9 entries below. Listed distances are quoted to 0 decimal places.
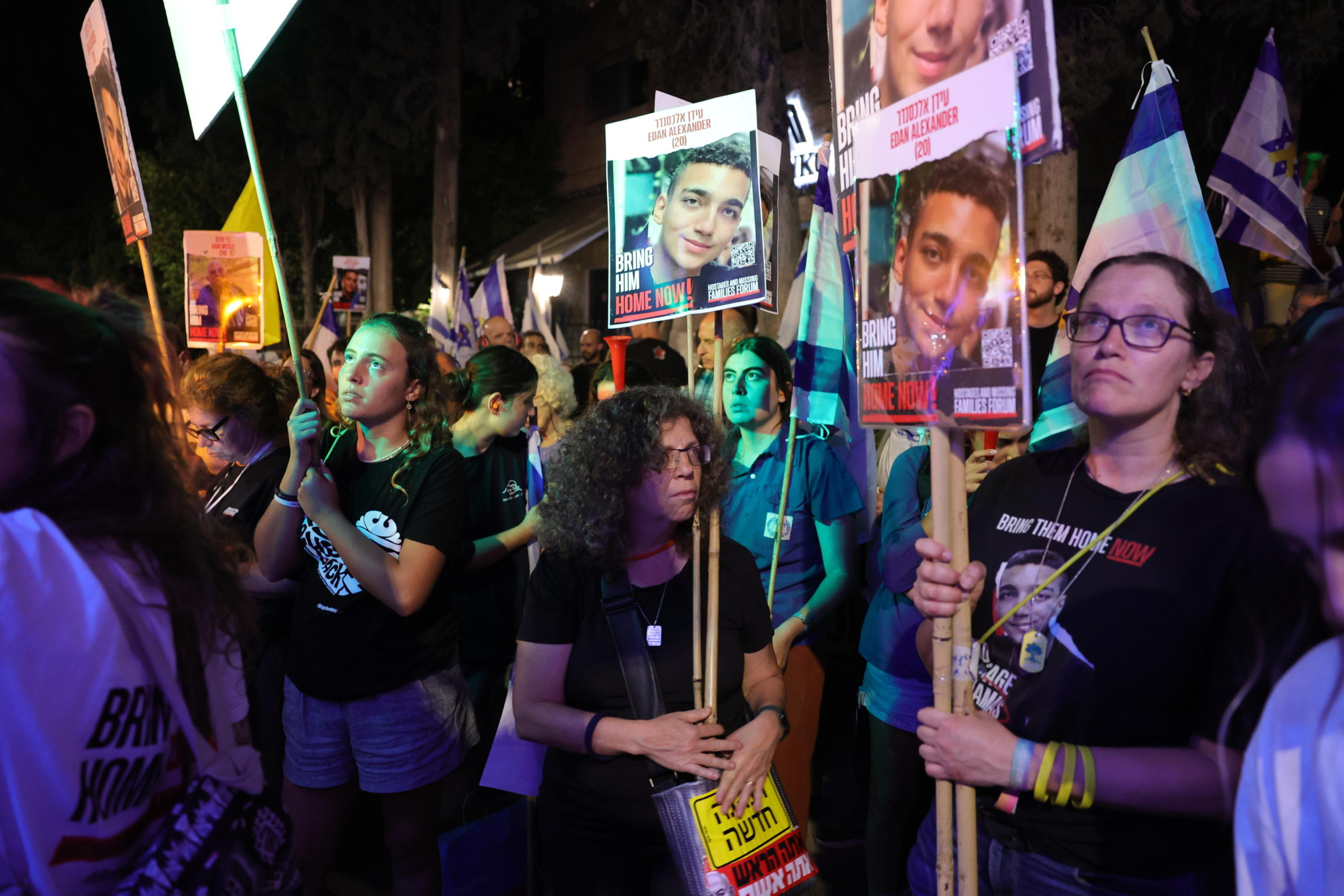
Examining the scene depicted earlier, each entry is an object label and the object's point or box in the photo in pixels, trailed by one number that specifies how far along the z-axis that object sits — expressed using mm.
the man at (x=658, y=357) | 7352
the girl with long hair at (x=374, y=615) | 2748
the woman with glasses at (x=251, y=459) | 3545
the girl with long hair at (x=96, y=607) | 1172
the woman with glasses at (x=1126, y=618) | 1632
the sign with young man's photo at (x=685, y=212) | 3049
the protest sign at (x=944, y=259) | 1589
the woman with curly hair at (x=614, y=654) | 2262
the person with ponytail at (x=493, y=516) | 3871
